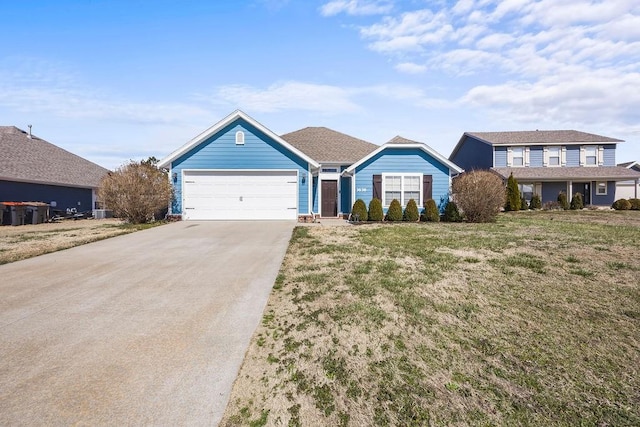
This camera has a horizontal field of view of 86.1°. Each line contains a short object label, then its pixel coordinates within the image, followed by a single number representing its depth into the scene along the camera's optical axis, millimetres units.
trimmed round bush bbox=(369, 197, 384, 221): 16984
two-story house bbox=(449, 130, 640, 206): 26609
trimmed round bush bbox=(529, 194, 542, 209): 25125
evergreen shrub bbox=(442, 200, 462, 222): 16656
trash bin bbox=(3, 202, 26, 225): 16836
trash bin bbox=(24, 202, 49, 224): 17695
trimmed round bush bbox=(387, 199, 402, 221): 17109
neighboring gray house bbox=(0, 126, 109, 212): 18906
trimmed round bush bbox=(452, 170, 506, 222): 15562
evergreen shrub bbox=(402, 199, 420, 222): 17109
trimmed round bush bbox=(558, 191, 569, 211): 24797
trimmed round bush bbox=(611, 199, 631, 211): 24141
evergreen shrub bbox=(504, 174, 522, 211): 23812
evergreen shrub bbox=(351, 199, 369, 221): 16950
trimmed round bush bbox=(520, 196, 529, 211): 24953
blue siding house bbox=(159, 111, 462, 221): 16797
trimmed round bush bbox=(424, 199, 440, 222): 16906
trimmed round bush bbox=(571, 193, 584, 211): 24734
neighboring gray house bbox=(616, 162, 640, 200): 28802
